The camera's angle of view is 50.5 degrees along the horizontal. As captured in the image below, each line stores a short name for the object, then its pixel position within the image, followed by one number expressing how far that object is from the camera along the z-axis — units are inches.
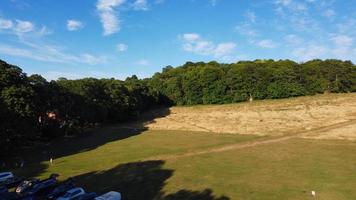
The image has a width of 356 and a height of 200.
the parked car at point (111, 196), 1316.4
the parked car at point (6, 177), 1603.1
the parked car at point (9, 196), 1299.2
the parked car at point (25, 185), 1451.8
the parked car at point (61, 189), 1366.9
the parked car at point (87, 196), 1317.9
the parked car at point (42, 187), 1413.4
